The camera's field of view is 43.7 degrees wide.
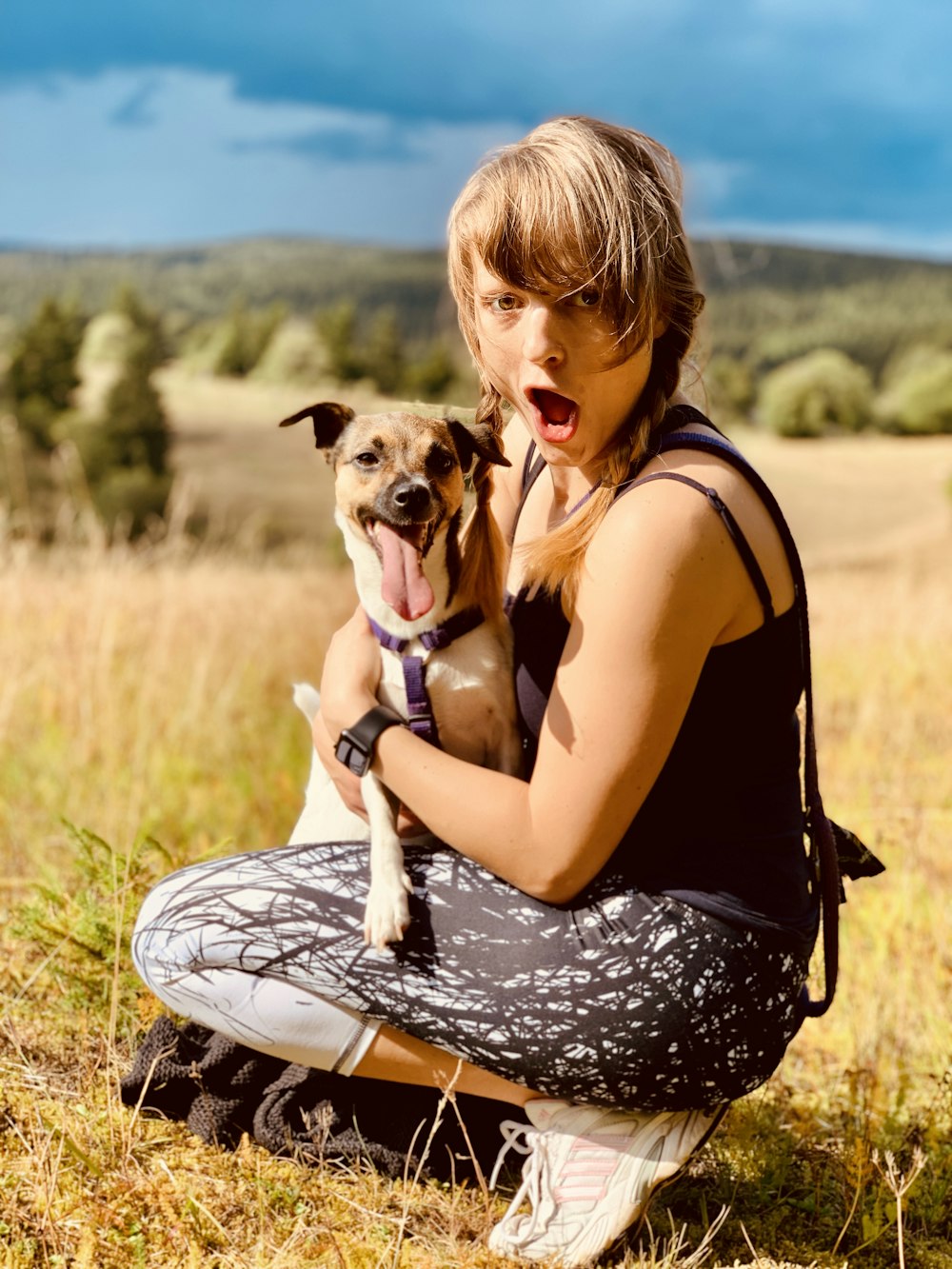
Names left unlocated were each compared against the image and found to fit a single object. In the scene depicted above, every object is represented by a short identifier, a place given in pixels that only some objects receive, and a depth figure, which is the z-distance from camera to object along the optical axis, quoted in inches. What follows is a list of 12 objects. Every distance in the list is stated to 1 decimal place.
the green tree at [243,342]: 1737.2
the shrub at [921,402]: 1519.4
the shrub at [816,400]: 1510.8
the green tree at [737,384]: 1533.0
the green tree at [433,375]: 1419.8
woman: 79.5
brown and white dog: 98.3
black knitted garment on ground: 95.3
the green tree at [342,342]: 1640.0
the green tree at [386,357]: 1658.5
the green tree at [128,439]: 1213.7
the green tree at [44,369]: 1521.9
